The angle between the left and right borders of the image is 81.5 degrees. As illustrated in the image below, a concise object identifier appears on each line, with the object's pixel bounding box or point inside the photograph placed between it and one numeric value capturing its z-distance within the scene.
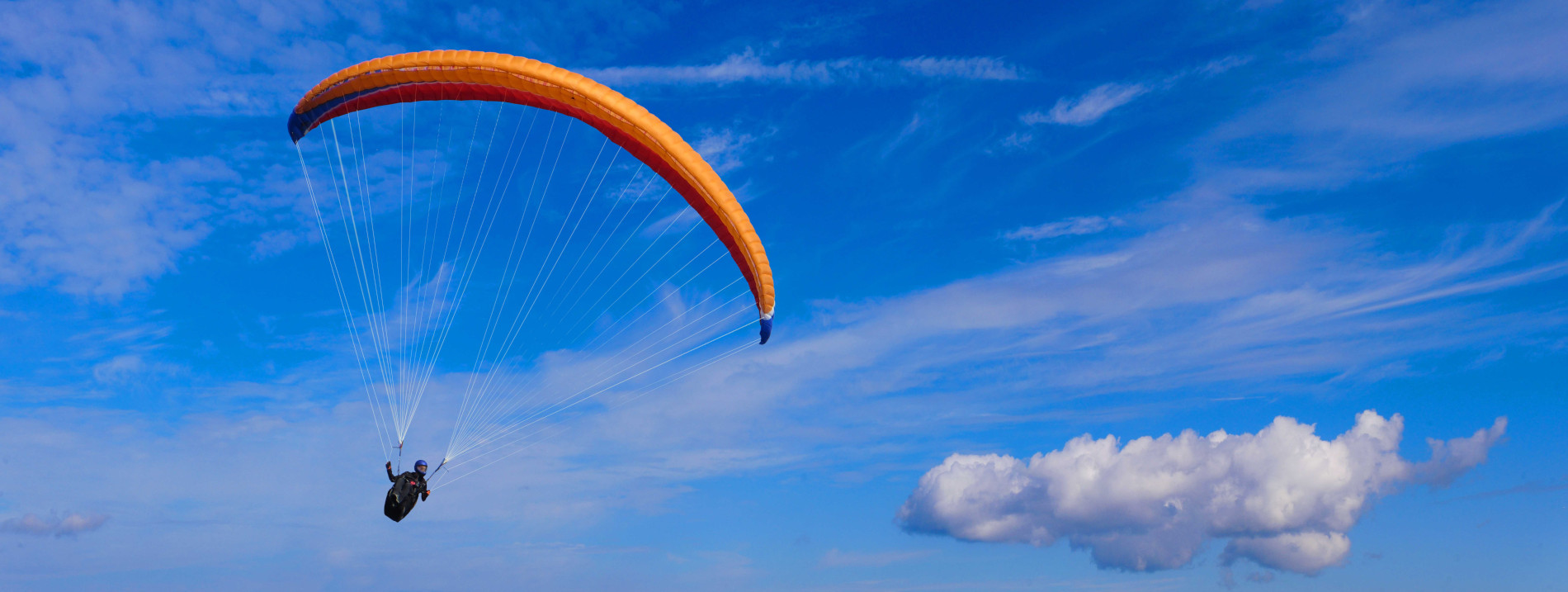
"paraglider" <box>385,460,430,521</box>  17.59
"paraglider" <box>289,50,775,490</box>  17.84
